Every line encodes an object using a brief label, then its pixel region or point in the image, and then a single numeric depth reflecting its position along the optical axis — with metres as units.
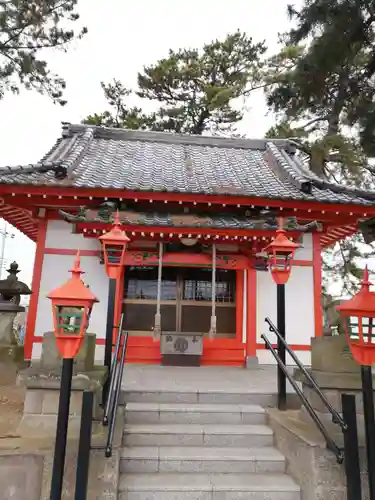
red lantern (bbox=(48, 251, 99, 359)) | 3.06
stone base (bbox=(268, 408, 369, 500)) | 3.33
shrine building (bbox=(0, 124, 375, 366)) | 7.17
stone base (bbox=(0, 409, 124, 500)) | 3.30
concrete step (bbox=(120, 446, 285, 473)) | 3.73
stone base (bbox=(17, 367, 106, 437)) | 3.72
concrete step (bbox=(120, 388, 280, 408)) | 4.71
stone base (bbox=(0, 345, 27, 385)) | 5.79
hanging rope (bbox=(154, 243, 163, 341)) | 5.33
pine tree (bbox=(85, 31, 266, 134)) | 17.31
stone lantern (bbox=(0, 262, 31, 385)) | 5.84
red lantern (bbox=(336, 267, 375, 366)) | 3.05
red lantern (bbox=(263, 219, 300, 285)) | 4.82
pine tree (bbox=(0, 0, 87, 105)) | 8.02
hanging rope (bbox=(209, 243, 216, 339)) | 5.74
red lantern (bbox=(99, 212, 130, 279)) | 4.58
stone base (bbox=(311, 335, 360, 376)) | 4.01
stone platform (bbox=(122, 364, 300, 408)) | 4.77
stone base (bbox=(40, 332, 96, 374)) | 3.83
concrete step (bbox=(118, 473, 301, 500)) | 3.42
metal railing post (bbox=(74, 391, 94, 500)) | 3.03
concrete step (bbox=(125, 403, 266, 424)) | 4.35
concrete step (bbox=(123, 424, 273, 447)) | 4.02
